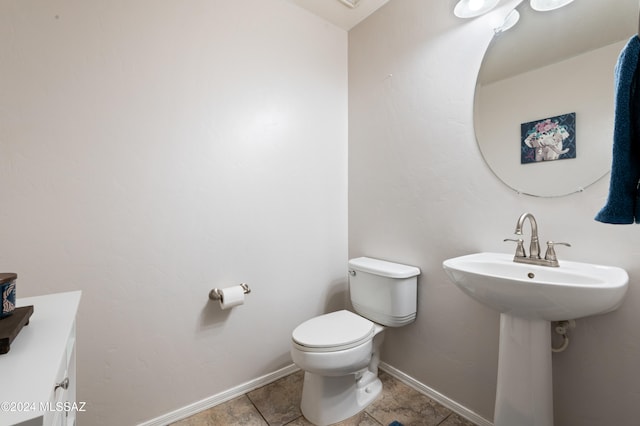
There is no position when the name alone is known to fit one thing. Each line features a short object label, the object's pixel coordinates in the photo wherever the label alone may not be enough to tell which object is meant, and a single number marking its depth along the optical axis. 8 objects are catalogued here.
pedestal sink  0.84
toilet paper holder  1.49
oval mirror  1.03
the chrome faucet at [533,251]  1.07
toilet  1.30
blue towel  0.71
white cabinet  0.44
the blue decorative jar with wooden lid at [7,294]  0.66
